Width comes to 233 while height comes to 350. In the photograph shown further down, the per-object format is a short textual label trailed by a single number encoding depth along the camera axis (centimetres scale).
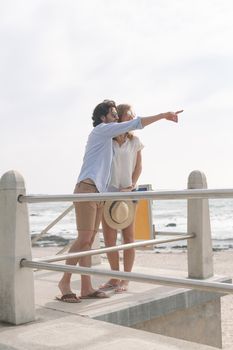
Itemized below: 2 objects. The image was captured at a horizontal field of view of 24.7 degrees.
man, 402
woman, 434
